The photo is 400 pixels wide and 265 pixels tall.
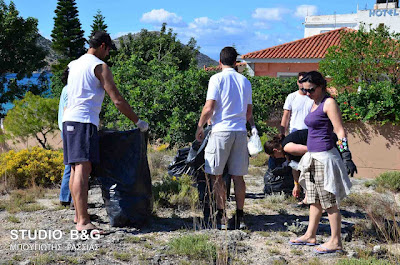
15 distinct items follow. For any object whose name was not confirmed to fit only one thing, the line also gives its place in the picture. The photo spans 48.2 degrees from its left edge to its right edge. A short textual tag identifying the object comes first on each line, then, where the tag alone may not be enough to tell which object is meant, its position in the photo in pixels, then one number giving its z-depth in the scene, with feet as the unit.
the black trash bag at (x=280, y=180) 20.19
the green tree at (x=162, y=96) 31.96
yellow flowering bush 20.76
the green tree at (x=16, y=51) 73.67
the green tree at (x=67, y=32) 114.83
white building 95.66
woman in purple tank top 12.76
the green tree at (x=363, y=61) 39.29
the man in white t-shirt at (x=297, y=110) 17.69
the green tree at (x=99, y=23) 129.59
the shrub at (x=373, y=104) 28.45
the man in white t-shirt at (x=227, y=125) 14.48
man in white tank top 13.46
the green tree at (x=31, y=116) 29.84
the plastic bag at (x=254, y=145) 15.52
